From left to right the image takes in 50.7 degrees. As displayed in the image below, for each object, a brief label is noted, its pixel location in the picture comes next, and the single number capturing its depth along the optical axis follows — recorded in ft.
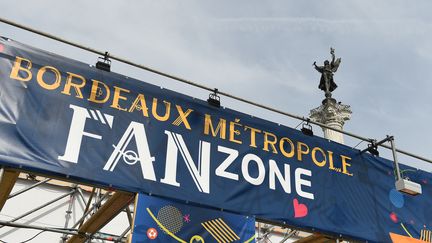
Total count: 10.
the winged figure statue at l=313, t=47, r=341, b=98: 52.65
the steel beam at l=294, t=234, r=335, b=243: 24.89
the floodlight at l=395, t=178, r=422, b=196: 26.30
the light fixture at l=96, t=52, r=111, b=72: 22.71
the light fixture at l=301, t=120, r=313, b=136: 27.71
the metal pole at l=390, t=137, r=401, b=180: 27.37
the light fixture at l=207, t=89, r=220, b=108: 25.11
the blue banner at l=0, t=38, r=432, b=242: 19.69
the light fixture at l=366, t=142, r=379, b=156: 29.45
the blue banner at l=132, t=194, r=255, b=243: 19.21
